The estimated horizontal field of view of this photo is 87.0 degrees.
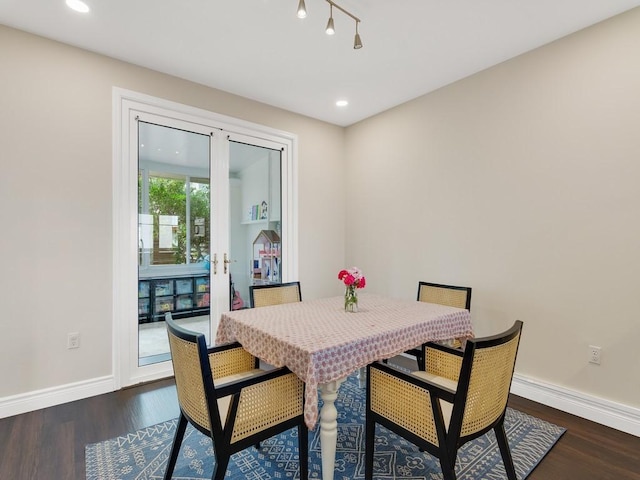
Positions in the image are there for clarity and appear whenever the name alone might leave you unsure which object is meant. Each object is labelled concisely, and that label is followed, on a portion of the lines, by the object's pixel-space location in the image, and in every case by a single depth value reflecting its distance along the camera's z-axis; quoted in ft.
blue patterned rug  5.76
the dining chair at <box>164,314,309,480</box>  4.37
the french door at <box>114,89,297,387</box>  9.31
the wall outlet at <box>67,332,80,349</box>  8.47
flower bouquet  7.24
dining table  4.93
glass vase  7.38
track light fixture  5.96
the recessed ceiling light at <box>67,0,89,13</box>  6.97
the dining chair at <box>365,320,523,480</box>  4.35
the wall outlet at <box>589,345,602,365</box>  7.62
